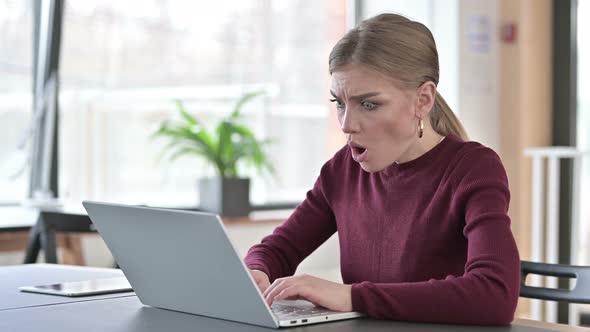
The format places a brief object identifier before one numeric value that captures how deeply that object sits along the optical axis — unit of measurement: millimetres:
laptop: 2325
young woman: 2451
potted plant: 5259
